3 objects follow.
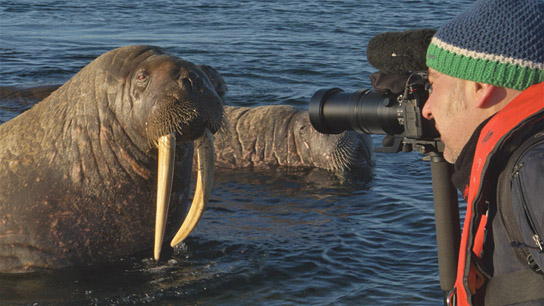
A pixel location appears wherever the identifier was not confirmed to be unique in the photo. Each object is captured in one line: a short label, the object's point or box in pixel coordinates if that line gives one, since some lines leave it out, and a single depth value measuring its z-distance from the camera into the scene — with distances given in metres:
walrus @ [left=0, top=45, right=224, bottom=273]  10.23
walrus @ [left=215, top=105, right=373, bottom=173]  18.05
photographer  4.30
